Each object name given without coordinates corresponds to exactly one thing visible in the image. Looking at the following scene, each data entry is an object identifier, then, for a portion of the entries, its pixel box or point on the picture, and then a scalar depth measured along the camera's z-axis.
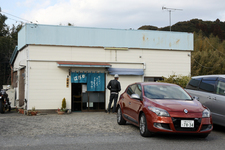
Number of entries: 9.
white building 15.19
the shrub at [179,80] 15.24
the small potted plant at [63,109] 14.72
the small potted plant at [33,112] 14.26
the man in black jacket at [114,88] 13.89
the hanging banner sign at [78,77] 15.50
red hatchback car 7.04
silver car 8.59
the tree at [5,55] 32.12
